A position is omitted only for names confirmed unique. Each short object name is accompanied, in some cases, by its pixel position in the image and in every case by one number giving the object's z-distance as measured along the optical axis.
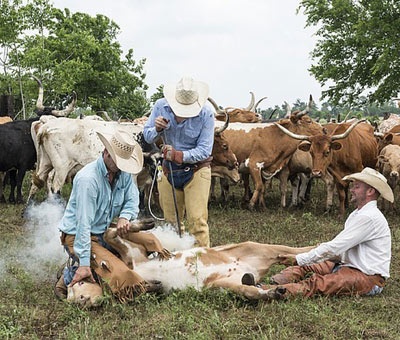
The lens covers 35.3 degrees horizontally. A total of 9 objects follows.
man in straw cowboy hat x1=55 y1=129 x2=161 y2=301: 5.24
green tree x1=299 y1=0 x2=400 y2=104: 26.73
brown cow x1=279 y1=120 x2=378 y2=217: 10.66
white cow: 10.44
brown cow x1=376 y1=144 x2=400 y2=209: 10.81
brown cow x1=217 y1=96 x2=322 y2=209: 12.06
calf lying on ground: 5.50
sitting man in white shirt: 5.52
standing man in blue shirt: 6.36
